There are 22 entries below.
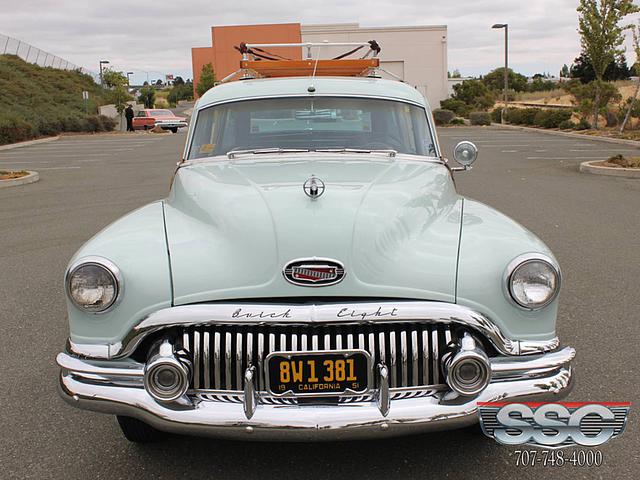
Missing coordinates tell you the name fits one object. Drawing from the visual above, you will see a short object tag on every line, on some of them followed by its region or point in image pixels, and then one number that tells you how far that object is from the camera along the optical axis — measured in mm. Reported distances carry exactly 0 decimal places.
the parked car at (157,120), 38531
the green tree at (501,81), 67750
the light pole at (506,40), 39034
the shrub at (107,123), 40059
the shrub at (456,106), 43916
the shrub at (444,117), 39697
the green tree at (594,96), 27594
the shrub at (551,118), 31016
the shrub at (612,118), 28998
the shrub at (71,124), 37562
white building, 46969
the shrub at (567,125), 29781
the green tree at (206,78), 55972
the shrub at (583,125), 29125
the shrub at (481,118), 38281
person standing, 40938
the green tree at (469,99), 44803
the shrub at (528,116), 34291
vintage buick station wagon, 2676
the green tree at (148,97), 70250
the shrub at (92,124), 38719
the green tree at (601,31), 23488
